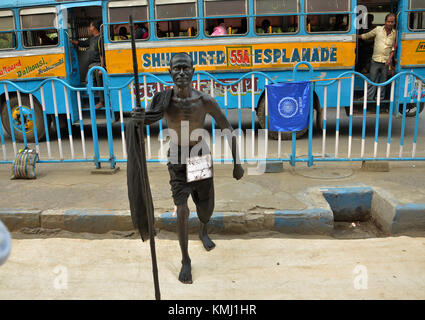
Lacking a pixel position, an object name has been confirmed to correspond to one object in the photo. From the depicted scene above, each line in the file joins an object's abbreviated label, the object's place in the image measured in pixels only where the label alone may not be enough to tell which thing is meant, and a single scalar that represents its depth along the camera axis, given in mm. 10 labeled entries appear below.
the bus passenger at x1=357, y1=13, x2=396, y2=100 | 7613
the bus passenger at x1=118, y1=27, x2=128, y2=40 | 8008
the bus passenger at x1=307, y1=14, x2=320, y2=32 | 7581
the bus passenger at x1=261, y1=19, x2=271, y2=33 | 7664
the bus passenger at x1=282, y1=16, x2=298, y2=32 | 7590
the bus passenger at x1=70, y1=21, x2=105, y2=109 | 8461
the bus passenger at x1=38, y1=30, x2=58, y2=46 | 8250
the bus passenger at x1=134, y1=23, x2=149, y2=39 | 7910
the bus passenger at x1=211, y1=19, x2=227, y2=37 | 7734
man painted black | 2801
